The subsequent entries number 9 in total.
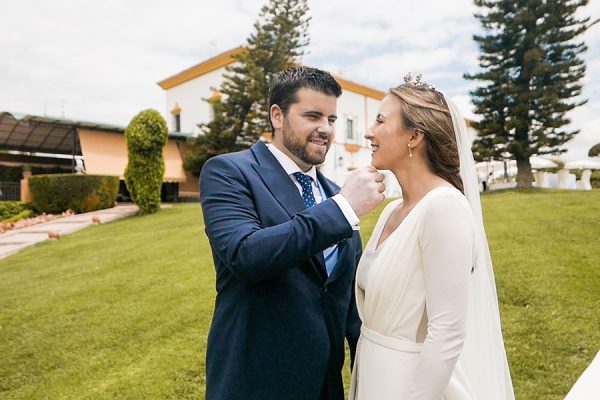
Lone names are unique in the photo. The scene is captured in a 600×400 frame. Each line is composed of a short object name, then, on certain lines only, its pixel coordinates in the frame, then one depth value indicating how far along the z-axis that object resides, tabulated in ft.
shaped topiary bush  50.26
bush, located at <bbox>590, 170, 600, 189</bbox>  75.14
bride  5.15
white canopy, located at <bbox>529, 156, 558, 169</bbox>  87.19
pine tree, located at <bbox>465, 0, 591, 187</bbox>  59.47
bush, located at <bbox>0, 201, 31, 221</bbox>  55.57
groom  4.83
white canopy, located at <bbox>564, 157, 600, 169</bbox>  87.61
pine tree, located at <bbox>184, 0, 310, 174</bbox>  73.92
